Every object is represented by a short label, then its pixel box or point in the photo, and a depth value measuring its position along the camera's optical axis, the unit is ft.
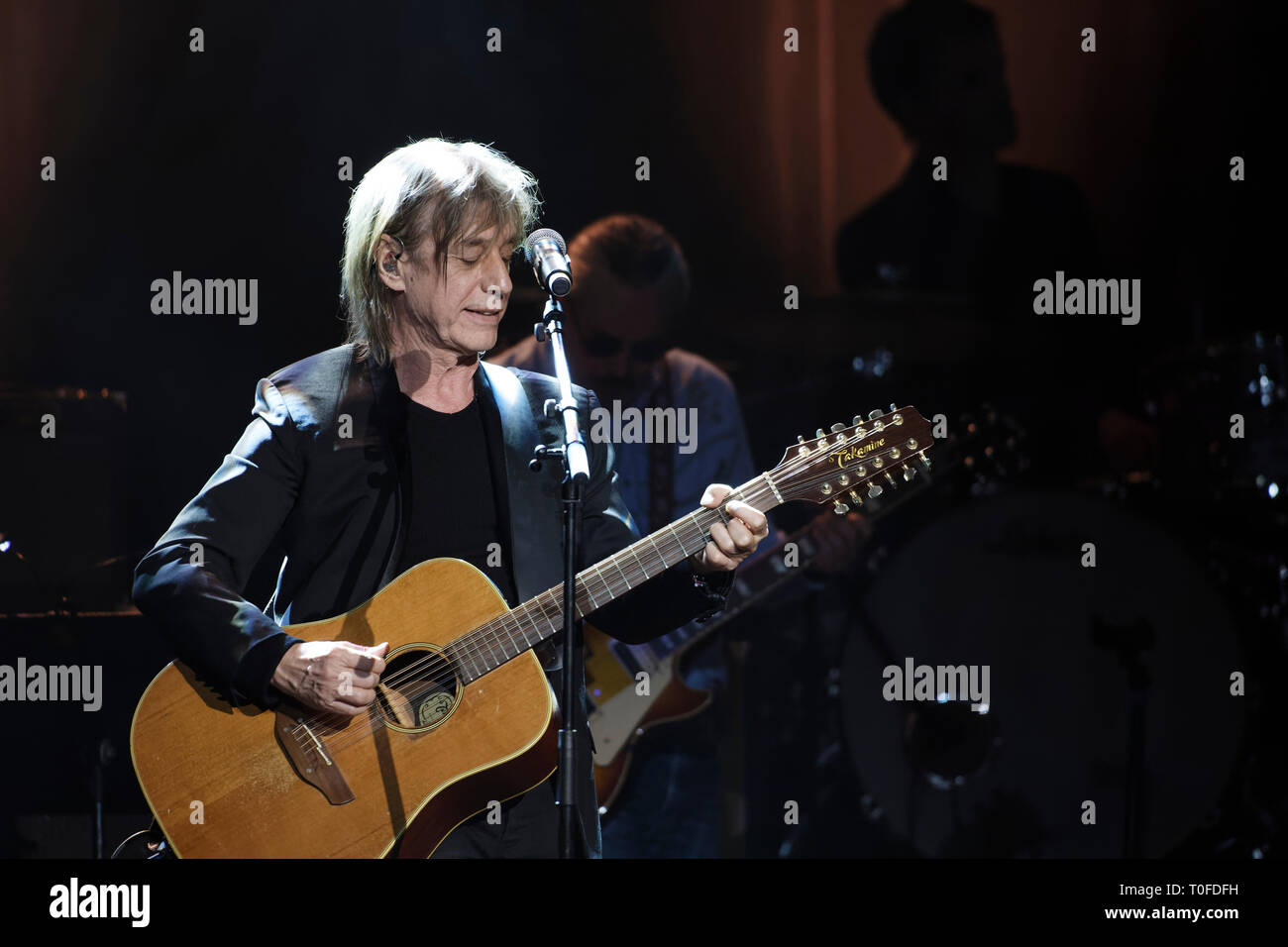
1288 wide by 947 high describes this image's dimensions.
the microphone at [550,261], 7.51
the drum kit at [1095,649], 13.66
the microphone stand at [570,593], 7.30
